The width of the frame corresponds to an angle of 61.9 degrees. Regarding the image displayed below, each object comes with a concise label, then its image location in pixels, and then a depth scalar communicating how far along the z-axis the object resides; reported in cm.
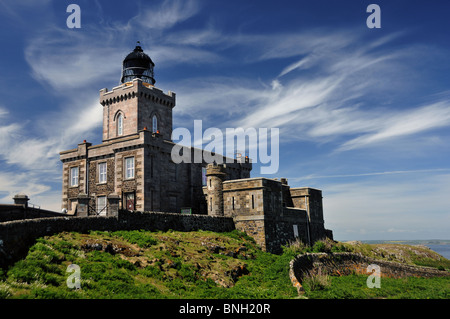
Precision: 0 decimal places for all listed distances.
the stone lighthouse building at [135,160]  3077
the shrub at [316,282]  1961
